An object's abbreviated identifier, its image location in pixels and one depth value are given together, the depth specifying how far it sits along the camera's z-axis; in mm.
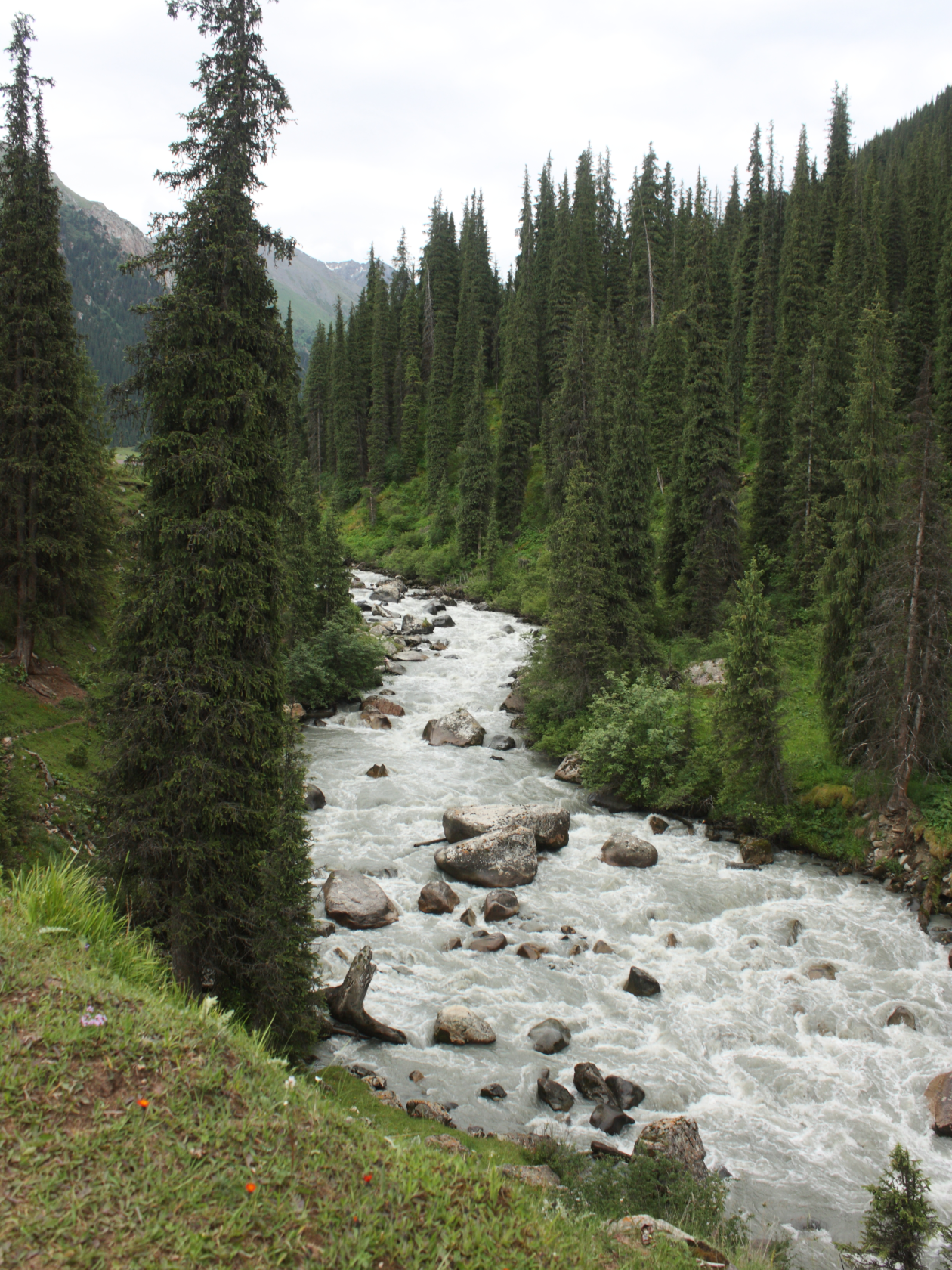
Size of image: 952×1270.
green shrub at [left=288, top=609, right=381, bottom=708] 31391
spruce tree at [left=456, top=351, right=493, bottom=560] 59812
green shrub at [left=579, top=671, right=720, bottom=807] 23297
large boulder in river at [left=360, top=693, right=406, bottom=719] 31203
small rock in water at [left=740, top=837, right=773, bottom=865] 20000
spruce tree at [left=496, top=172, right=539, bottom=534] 62156
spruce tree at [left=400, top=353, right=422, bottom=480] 81500
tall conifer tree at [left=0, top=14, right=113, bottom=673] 21078
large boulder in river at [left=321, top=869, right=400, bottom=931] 16203
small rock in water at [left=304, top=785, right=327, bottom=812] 22016
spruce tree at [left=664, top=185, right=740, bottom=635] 35812
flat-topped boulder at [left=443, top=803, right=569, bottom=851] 19875
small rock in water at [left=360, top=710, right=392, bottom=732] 29891
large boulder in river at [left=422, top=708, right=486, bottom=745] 28250
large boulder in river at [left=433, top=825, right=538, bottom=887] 18281
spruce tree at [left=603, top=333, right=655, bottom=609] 33906
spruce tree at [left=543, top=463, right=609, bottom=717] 28703
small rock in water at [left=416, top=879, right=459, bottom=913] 16938
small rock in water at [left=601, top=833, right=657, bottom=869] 19672
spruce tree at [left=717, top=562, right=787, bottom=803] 21000
